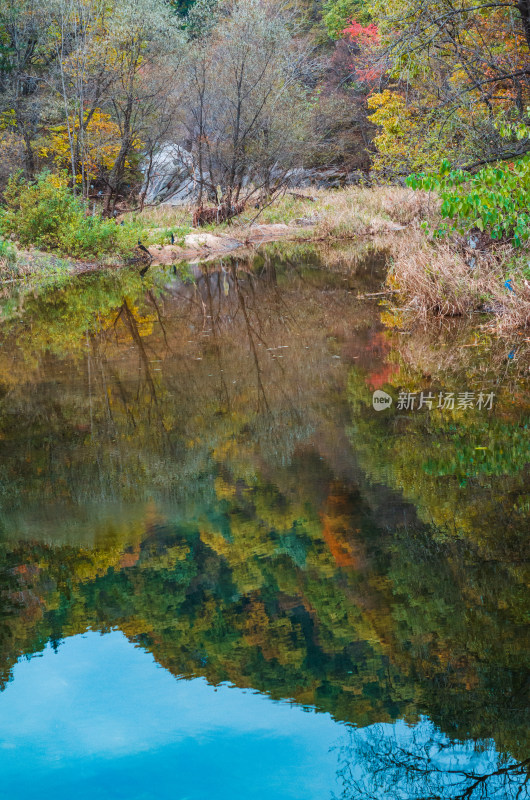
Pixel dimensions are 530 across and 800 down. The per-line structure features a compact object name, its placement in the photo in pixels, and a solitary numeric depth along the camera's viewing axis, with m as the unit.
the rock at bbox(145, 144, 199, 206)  37.97
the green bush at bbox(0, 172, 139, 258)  23.66
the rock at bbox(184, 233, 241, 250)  28.03
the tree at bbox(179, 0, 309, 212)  28.86
